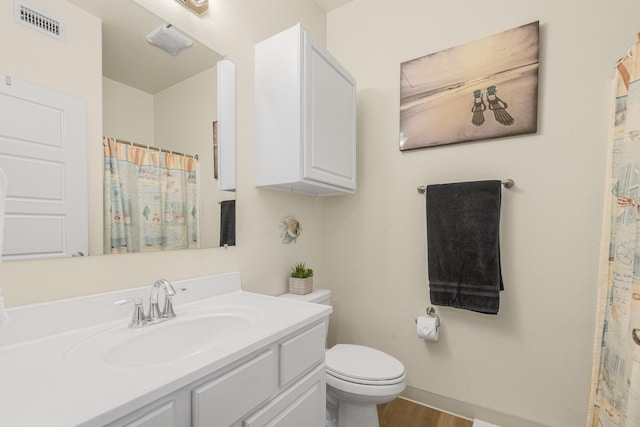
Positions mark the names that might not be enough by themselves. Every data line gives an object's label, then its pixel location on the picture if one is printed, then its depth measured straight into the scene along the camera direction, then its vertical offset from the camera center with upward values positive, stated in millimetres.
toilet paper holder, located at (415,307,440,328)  1726 -632
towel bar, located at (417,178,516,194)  1530 +129
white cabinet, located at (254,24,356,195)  1373 +468
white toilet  1311 -806
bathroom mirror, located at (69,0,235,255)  1000 +439
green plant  1739 -396
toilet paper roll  1666 -696
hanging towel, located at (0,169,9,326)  610 +7
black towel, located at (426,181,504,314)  1511 -203
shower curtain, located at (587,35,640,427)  985 -251
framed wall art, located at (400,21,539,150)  1490 +649
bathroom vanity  543 -381
